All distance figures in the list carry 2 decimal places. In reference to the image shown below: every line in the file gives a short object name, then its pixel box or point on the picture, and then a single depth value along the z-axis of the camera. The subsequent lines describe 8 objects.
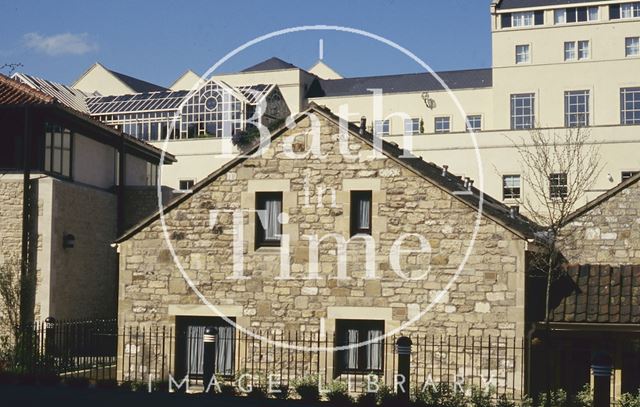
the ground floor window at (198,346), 20.36
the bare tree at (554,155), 46.59
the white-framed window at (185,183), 54.58
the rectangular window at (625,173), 48.01
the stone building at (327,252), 19.00
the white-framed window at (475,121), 60.00
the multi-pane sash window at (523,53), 58.31
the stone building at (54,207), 26.59
